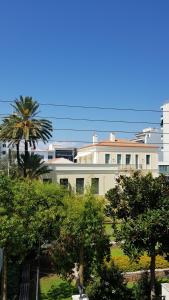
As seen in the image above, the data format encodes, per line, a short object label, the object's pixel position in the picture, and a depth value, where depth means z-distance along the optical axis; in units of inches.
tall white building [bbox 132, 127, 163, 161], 4493.1
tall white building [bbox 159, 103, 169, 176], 4935.5
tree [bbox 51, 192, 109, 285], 776.3
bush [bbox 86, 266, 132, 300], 771.4
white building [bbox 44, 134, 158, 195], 1907.0
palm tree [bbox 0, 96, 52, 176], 1628.9
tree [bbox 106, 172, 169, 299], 685.3
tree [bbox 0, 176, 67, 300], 684.1
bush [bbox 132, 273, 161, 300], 764.6
